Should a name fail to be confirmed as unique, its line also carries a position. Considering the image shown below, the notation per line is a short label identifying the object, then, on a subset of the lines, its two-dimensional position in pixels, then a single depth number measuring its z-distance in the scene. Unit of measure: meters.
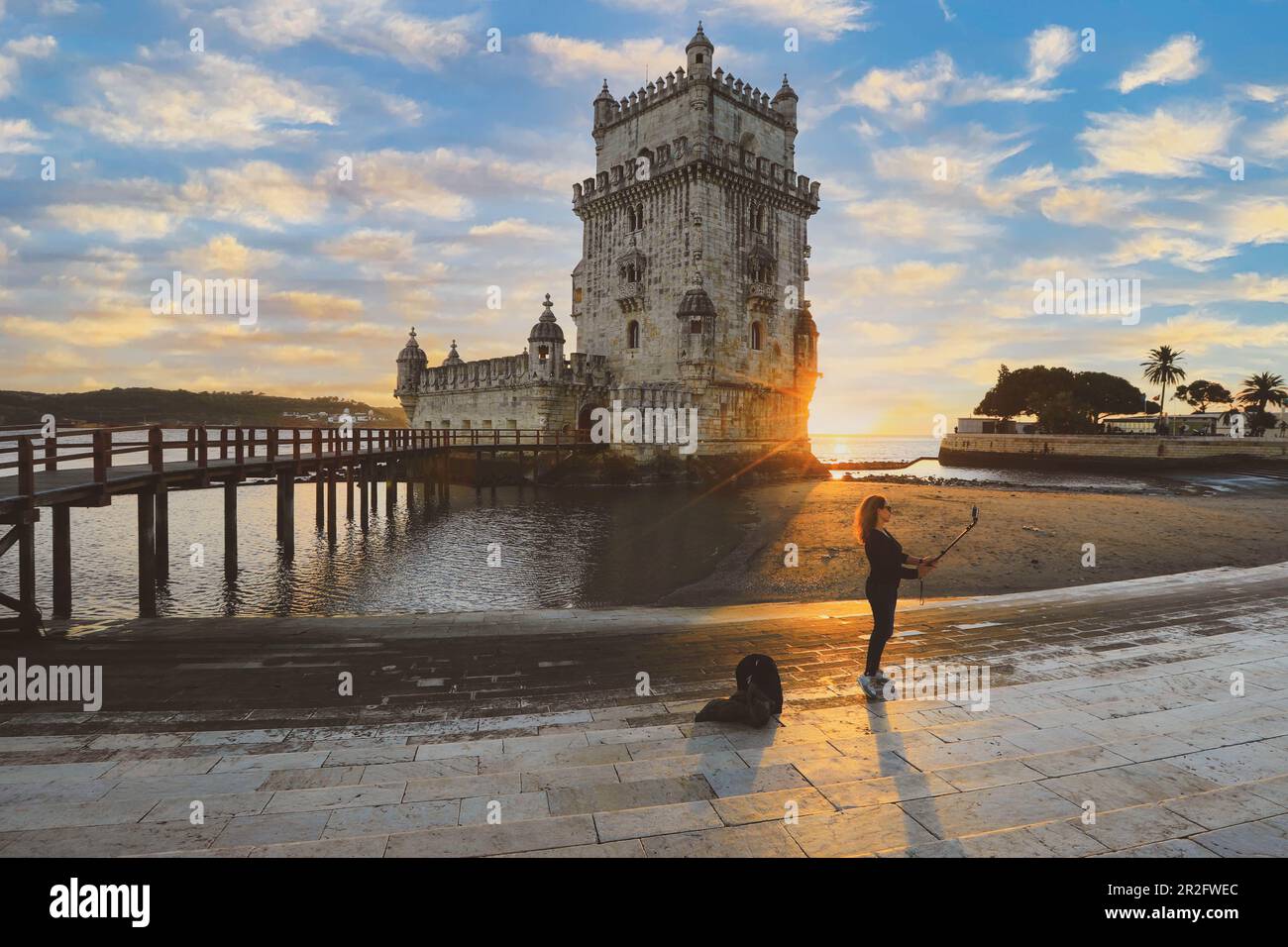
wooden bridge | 9.01
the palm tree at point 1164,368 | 76.12
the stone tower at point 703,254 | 38.22
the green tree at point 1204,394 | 82.31
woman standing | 5.96
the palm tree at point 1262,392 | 69.50
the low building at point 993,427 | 83.94
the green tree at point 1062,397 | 75.62
